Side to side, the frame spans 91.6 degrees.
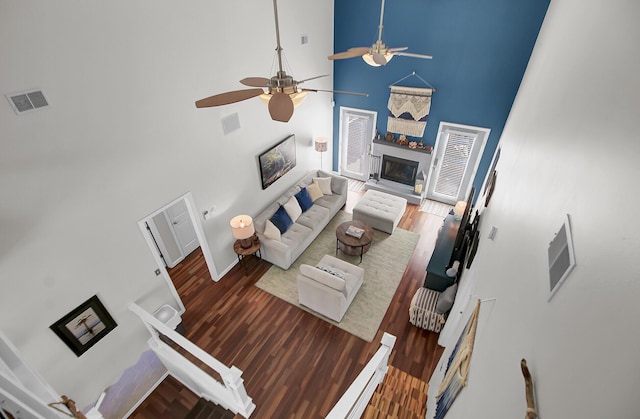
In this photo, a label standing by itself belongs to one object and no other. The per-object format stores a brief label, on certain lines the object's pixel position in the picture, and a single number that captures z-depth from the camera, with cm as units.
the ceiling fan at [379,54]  390
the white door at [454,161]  679
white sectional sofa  593
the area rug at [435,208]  757
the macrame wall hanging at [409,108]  677
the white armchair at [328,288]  488
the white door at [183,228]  585
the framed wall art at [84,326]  346
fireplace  767
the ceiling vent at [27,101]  268
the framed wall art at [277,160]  607
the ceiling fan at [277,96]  230
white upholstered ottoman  678
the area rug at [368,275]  517
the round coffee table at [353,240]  605
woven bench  471
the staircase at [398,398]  347
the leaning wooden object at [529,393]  99
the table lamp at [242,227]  537
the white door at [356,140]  785
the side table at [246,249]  575
